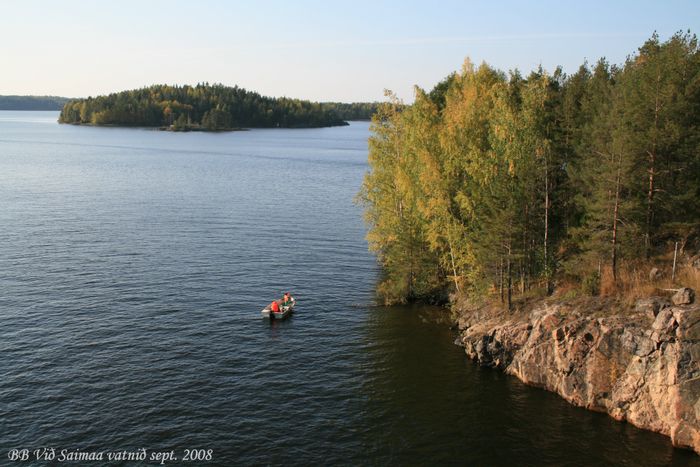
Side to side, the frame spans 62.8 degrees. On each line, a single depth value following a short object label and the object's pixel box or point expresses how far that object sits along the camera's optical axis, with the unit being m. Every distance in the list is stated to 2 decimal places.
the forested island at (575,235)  34.72
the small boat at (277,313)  49.91
